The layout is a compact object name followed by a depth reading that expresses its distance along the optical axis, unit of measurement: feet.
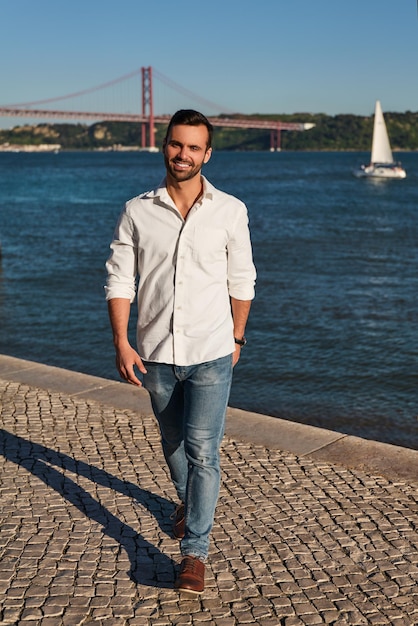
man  8.76
